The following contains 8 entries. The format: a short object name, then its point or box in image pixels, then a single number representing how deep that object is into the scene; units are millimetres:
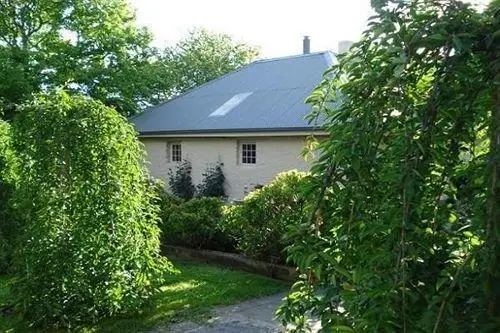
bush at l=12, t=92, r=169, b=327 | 5648
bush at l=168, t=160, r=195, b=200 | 17656
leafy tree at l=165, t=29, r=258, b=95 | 39469
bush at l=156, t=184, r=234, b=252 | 9852
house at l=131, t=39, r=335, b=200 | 15227
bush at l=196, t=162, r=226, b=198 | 16844
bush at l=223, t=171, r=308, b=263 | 8328
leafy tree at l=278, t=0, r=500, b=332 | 1657
